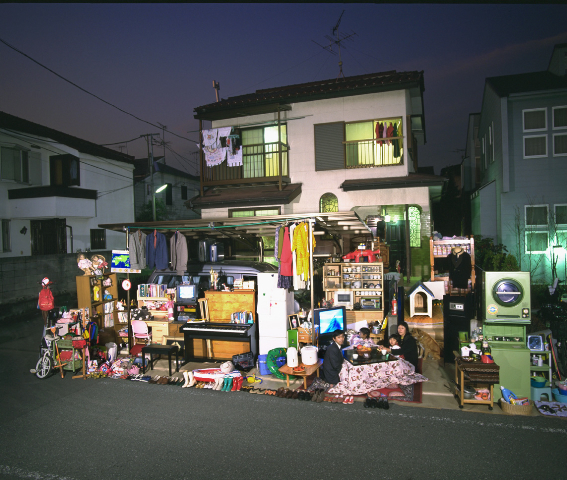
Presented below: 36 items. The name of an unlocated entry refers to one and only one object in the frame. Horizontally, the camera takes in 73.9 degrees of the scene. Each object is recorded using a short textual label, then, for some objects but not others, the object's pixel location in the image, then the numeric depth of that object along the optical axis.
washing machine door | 6.89
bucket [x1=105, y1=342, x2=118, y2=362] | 9.36
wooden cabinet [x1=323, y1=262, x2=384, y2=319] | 10.49
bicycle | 8.48
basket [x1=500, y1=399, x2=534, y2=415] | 6.11
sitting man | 7.59
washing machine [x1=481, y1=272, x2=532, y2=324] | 6.87
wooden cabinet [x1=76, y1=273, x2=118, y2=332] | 9.87
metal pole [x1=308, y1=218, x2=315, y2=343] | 8.02
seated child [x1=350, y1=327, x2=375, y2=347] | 8.48
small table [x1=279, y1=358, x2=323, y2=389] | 7.45
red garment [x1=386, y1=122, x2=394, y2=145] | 14.23
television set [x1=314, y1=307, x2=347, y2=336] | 9.00
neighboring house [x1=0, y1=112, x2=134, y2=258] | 17.30
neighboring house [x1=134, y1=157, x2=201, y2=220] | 28.61
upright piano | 8.61
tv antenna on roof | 16.75
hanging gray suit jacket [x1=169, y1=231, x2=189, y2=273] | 9.61
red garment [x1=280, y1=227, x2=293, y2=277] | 8.21
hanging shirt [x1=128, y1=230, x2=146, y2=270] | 9.78
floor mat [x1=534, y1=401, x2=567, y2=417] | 6.05
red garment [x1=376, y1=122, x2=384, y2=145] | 14.21
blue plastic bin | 8.36
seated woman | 7.79
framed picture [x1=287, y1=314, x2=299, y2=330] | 8.66
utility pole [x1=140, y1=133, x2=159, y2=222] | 23.92
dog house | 9.94
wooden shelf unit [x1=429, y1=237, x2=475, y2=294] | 10.65
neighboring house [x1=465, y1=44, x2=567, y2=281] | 13.70
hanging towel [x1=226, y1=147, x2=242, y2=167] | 15.58
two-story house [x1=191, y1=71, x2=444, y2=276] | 13.89
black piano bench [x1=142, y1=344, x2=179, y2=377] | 8.64
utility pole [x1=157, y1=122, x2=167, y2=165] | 25.16
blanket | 7.25
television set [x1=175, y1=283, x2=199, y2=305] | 9.69
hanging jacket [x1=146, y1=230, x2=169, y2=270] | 9.85
